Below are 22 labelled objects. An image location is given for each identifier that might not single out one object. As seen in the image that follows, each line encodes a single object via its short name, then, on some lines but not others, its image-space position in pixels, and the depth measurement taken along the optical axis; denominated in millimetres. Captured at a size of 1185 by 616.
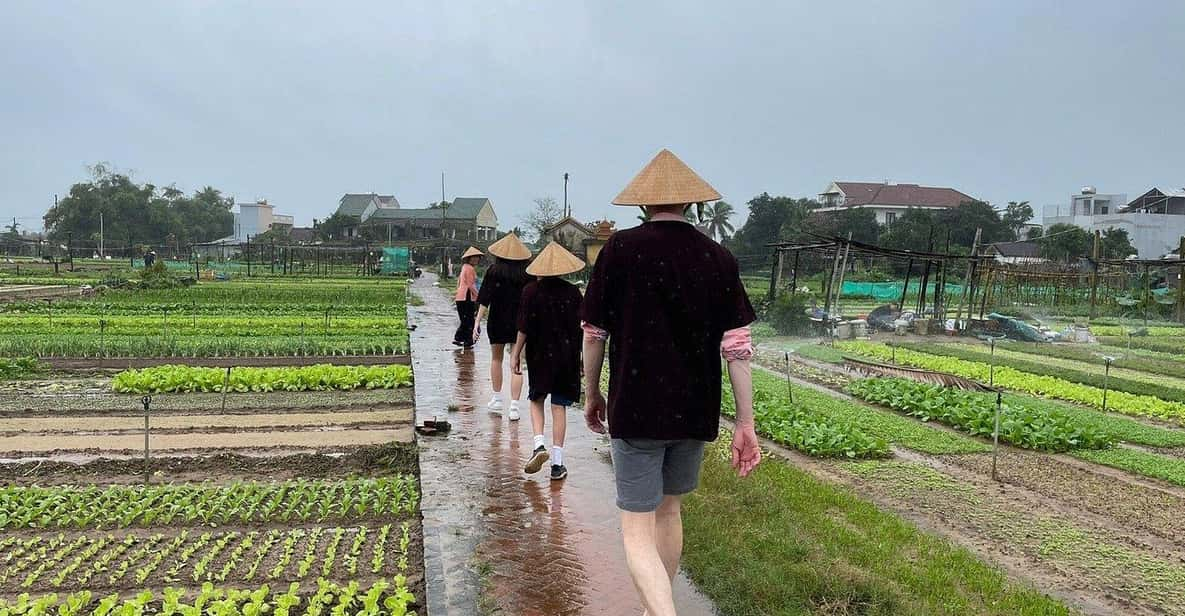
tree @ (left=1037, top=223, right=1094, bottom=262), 44188
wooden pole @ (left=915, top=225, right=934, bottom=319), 22822
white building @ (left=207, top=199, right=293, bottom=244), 98312
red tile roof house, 69625
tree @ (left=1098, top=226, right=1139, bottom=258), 44719
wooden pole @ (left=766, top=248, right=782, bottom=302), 22920
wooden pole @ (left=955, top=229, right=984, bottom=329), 22250
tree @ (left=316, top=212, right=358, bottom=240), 78000
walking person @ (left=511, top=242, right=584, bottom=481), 6535
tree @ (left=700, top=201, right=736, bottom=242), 61088
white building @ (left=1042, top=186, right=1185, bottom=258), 53094
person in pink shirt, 13805
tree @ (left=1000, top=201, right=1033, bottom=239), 60400
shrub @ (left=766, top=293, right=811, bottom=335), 21875
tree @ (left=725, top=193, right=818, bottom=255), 53312
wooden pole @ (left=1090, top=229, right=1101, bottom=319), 25141
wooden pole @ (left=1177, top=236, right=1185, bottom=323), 27156
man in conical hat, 3490
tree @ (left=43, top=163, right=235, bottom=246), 77250
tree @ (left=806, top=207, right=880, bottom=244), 47906
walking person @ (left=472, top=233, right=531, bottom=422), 8672
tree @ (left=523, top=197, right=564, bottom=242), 63512
